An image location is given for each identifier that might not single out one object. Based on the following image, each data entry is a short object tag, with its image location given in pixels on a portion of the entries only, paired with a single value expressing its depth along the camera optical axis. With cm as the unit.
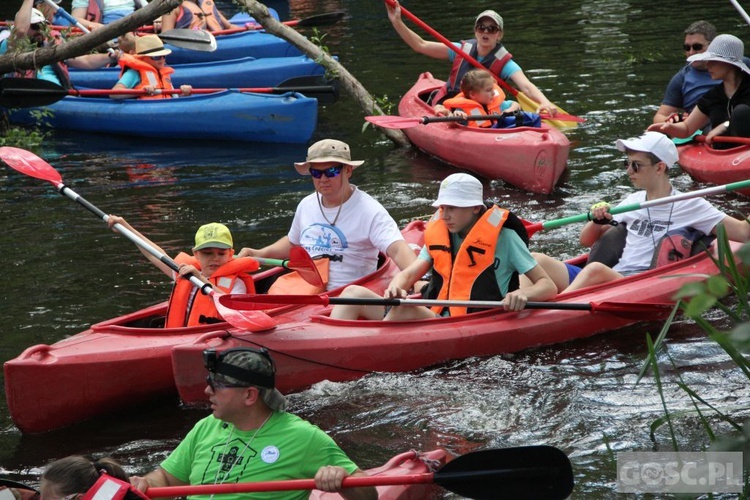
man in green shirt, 695
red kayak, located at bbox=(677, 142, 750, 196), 1619
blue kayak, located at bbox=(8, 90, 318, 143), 2092
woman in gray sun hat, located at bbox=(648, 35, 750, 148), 1584
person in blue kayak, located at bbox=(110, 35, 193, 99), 2191
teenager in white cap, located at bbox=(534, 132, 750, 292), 1148
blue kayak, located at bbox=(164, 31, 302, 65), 2725
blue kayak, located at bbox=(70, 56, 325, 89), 2414
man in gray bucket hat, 1137
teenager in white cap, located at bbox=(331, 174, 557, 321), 1071
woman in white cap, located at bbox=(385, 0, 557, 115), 1919
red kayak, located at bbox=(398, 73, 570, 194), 1706
